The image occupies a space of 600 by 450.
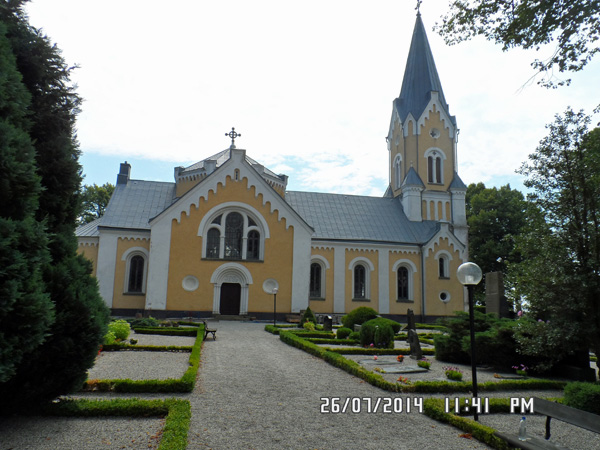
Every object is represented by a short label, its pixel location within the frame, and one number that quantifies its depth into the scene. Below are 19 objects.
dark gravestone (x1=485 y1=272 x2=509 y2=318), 14.45
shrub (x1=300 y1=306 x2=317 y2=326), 22.39
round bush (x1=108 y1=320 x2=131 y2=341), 14.16
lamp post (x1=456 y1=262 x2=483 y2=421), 7.44
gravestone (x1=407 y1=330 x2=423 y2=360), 12.62
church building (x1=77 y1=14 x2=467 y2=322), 25.95
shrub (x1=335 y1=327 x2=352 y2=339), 17.69
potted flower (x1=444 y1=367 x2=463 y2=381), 9.55
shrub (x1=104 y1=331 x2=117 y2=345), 12.85
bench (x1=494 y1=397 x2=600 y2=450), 4.83
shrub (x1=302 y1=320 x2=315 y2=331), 20.55
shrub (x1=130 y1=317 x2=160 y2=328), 18.92
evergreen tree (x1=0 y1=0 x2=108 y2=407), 6.08
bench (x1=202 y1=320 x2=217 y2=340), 15.95
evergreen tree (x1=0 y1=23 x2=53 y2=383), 4.95
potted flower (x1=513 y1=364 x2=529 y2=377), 10.86
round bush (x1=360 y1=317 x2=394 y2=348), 14.88
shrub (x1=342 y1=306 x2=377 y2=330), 20.57
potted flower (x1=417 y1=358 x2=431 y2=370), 10.98
